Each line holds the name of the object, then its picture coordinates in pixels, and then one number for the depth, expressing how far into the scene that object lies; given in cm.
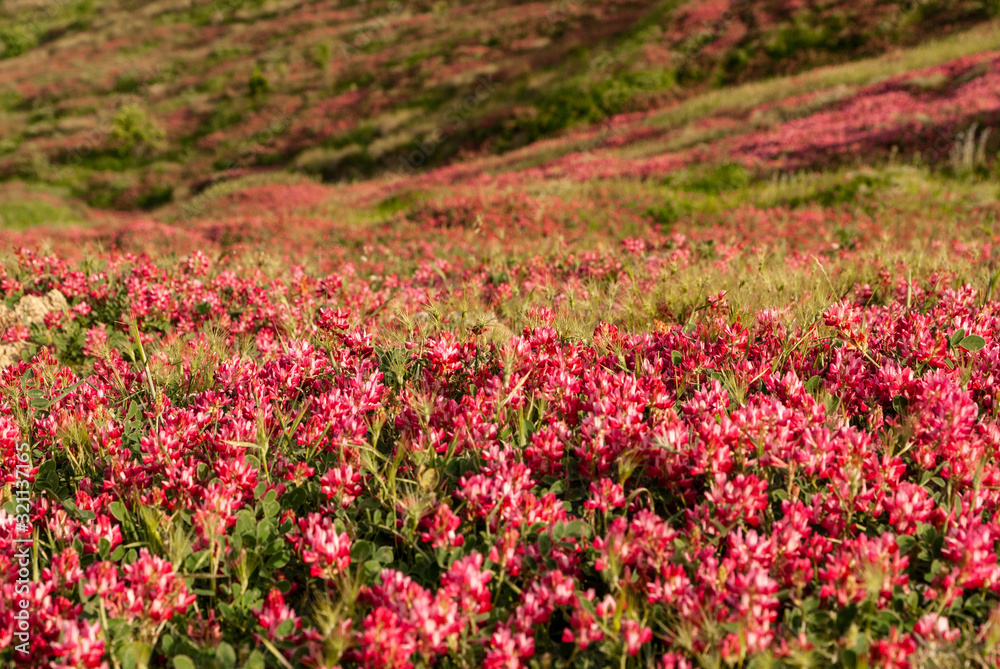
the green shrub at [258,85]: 4353
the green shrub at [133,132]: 3925
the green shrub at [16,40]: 6488
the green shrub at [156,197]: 3400
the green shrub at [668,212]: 1214
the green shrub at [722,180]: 1459
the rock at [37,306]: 486
